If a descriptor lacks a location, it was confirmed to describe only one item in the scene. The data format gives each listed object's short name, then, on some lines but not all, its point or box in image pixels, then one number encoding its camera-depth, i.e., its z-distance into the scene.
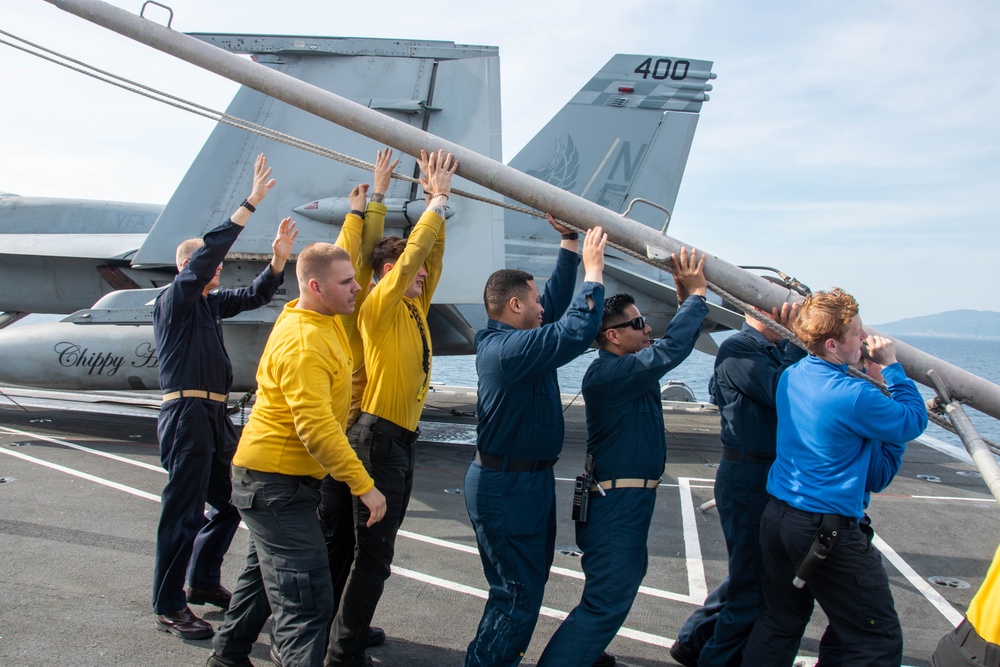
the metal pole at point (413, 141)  3.24
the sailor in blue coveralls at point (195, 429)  3.78
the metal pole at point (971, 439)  2.57
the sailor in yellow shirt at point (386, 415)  3.32
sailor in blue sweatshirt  2.81
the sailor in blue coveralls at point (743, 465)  3.48
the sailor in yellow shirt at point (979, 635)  2.17
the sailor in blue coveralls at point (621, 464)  3.13
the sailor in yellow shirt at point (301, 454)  2.86
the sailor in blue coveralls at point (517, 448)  3.10
